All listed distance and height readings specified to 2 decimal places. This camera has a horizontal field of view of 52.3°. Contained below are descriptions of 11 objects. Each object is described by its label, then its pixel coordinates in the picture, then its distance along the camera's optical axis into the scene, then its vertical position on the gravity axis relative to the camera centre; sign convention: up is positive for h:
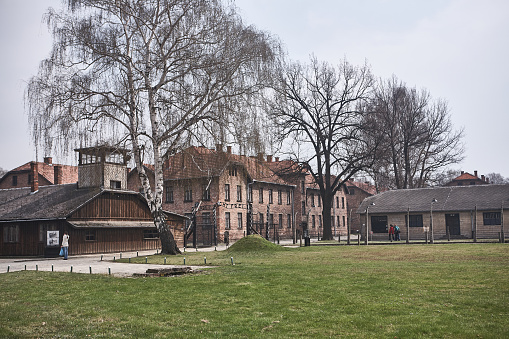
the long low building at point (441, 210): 46.28 -0.01
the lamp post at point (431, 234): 36.90 -1.72
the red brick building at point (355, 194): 90.17 +3.12
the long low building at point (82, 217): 34.53 +0.01
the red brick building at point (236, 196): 26.50 +1.80
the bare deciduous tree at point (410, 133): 53.94 +8.12
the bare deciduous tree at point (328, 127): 44.22 +7.44
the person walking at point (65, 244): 30.58 -1.58
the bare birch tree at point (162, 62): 25.16 +7.65
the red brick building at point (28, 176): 63.06 +5.35
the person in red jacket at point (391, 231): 46.00 -1.82
